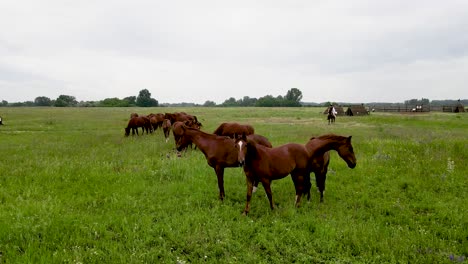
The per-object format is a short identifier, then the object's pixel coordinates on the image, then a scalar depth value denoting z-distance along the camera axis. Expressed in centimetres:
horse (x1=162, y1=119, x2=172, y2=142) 2095
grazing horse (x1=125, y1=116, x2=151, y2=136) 2484
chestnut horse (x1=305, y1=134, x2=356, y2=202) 897
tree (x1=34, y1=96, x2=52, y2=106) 15600
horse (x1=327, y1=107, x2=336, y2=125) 3569
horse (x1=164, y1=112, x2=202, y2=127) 2505
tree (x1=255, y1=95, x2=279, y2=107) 15644
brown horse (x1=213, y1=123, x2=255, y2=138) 1644
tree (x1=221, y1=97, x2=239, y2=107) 19162
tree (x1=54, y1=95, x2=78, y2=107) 13950
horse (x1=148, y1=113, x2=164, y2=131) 2697
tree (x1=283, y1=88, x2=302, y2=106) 17138
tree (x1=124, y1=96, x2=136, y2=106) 14840
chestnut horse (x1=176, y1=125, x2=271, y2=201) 896
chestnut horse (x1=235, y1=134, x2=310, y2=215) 798
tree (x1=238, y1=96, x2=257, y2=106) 19025
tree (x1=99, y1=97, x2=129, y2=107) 13976
